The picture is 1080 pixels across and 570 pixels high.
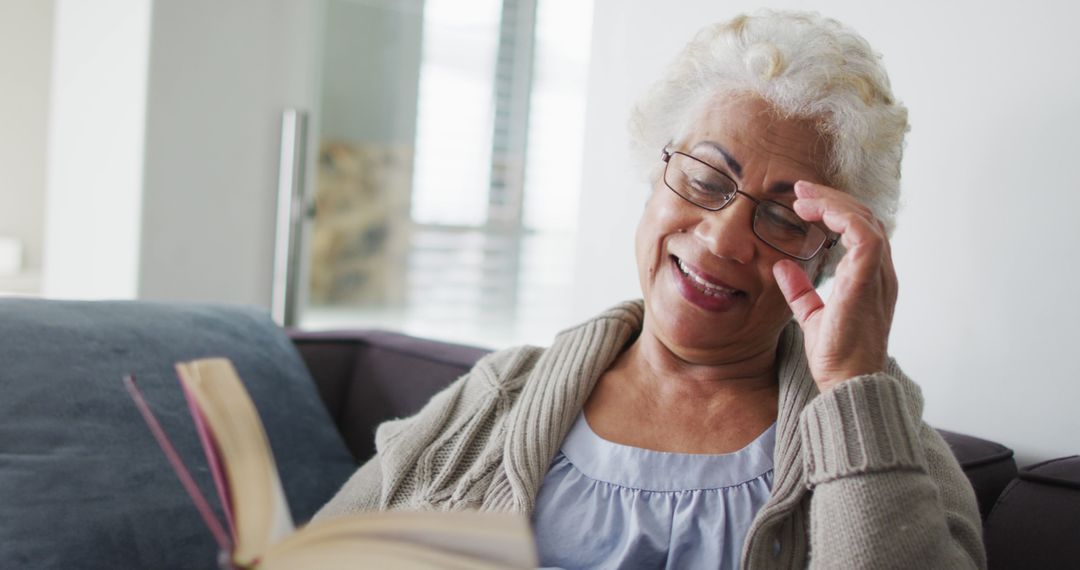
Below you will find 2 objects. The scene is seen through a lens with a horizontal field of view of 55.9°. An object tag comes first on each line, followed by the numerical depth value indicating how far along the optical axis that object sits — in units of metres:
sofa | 1.25
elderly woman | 1.17
